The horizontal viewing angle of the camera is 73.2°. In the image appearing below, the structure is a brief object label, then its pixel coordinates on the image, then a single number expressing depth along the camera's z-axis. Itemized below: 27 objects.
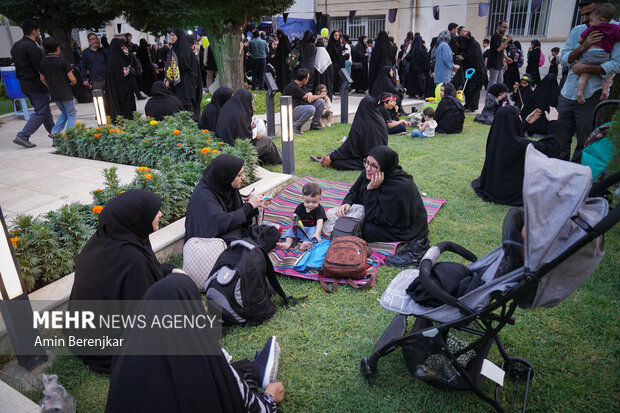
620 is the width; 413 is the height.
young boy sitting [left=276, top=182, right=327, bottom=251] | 4.14
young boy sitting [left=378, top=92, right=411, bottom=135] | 8.36
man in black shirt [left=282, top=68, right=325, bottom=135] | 8.68
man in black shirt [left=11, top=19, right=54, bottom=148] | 7.12
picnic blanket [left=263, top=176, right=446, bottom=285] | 3.73
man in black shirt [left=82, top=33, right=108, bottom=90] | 9.62
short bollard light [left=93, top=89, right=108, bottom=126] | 6.87
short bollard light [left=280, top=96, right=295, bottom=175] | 5.74
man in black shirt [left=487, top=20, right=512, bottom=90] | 10.34
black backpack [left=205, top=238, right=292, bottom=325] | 2.90
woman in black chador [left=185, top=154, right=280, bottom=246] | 3.66
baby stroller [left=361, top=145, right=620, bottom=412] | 1.84
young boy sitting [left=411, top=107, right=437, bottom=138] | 8.37
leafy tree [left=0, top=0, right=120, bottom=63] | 11.62
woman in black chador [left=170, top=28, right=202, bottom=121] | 8.51
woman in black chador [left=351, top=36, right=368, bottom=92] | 13.80
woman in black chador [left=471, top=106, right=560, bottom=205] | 5.05
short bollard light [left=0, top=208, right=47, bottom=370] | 2.39
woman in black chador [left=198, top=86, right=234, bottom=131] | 6.57
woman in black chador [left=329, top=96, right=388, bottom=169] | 6.41
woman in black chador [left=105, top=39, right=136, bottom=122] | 8.68
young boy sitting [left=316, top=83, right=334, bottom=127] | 9.11
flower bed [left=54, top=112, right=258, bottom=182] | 5.48
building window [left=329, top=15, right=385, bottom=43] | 21.23
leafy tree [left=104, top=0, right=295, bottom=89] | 8.48
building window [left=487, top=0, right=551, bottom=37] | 16.80
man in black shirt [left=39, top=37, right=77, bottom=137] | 7.26
